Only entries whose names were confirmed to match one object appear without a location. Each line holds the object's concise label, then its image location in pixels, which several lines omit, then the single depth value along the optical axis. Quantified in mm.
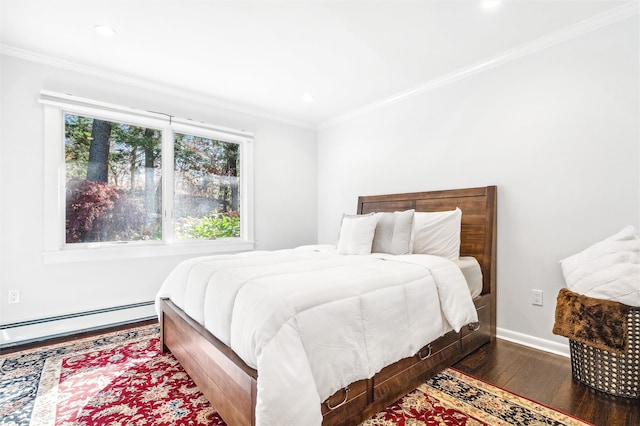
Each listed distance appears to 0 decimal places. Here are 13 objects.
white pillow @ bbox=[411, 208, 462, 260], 2586
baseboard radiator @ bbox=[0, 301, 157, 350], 2496
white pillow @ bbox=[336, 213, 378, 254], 2707
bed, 1243
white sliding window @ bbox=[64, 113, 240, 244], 2893
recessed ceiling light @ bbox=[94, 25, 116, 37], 2252
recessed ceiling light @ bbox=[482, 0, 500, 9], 2004
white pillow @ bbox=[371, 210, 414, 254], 2586
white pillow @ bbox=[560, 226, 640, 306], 1683
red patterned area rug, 1558
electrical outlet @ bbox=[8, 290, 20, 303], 2492
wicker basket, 1661
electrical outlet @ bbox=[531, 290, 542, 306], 2420
